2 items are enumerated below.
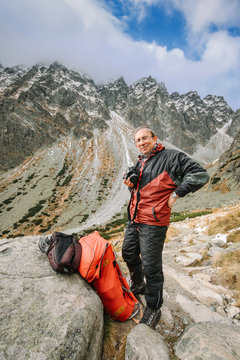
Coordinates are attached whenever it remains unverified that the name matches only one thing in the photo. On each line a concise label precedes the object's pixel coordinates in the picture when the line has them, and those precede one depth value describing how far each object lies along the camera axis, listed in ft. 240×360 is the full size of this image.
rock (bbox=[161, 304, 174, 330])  8.89
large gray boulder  5.14
